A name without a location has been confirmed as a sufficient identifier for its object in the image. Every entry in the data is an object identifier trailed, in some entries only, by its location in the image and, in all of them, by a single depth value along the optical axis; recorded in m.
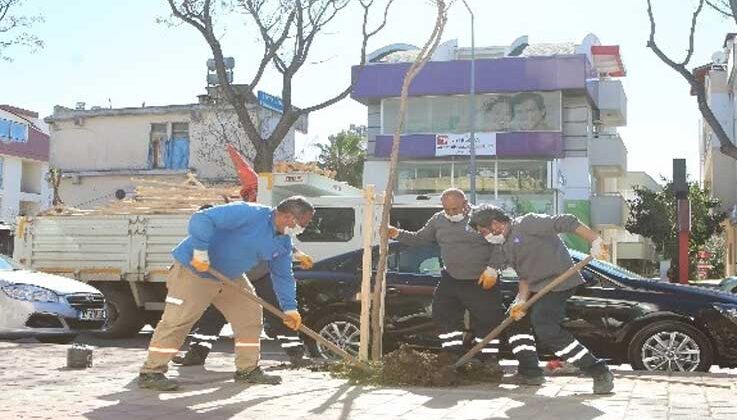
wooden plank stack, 13.97
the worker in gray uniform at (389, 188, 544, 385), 8.02
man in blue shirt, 7.02
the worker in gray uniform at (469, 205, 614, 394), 7.33
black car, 8.79
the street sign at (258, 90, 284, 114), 26.75
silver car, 11.03
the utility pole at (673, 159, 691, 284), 17.58
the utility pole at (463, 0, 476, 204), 31.38
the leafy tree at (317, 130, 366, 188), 49.03
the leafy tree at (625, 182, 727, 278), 38.44
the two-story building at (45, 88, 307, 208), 37.50
